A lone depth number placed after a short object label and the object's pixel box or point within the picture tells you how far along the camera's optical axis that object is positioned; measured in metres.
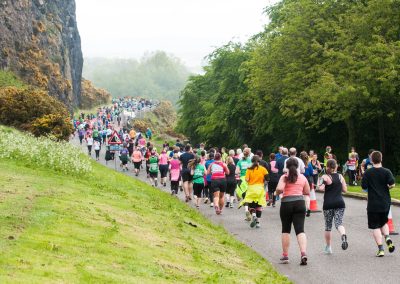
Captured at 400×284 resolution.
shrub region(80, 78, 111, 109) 111.75
